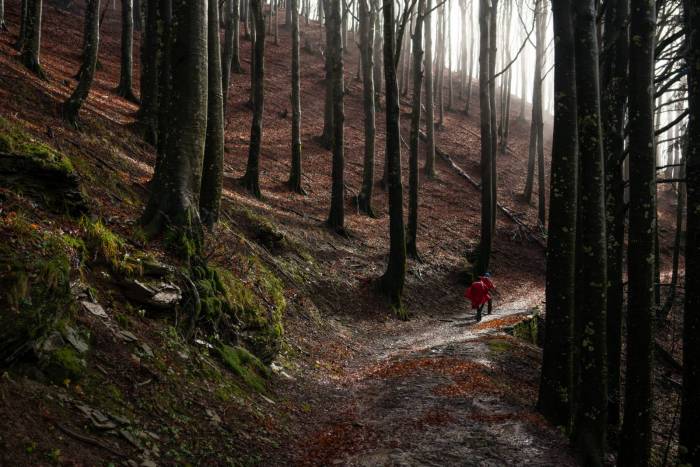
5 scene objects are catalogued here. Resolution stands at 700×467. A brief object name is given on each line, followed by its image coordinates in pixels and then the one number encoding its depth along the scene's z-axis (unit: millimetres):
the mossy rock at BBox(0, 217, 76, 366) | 3738
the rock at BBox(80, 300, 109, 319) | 4949
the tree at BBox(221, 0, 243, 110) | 18250
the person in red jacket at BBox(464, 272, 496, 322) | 14144
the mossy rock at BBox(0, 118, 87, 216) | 5672
